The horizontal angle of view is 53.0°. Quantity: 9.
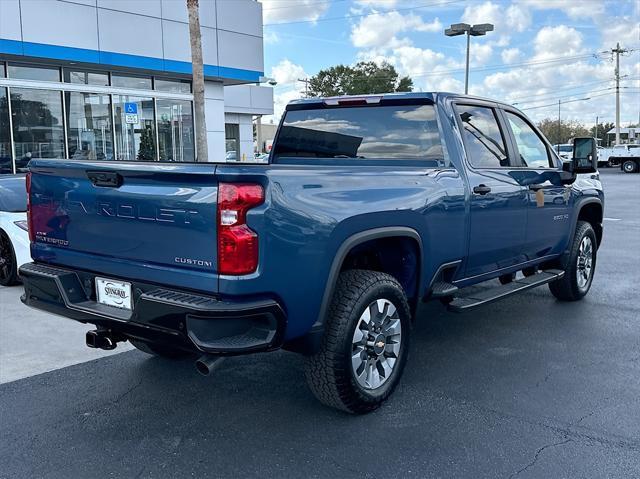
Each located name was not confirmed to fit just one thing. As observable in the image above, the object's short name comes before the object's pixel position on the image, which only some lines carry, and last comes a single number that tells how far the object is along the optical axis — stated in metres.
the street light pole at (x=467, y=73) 29.70
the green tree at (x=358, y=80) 63.66
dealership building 14.73
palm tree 15.30
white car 7.31
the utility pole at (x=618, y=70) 63.50
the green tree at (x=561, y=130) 92.18
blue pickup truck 3.15
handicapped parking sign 17.34
